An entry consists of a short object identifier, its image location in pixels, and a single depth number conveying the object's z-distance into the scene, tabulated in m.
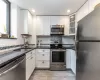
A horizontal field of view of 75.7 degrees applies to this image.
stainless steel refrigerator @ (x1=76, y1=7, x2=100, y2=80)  0.73
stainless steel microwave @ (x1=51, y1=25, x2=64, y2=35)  2.72
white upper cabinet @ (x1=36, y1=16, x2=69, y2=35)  2.78
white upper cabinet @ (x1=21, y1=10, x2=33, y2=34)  2.36
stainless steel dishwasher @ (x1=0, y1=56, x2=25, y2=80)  0.82
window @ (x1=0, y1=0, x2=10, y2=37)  1.83
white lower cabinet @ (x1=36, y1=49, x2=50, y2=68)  2.60
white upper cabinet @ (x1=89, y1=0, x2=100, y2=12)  1.40
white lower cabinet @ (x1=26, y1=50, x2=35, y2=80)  1.67
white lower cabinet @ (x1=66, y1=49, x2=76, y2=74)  2.55
